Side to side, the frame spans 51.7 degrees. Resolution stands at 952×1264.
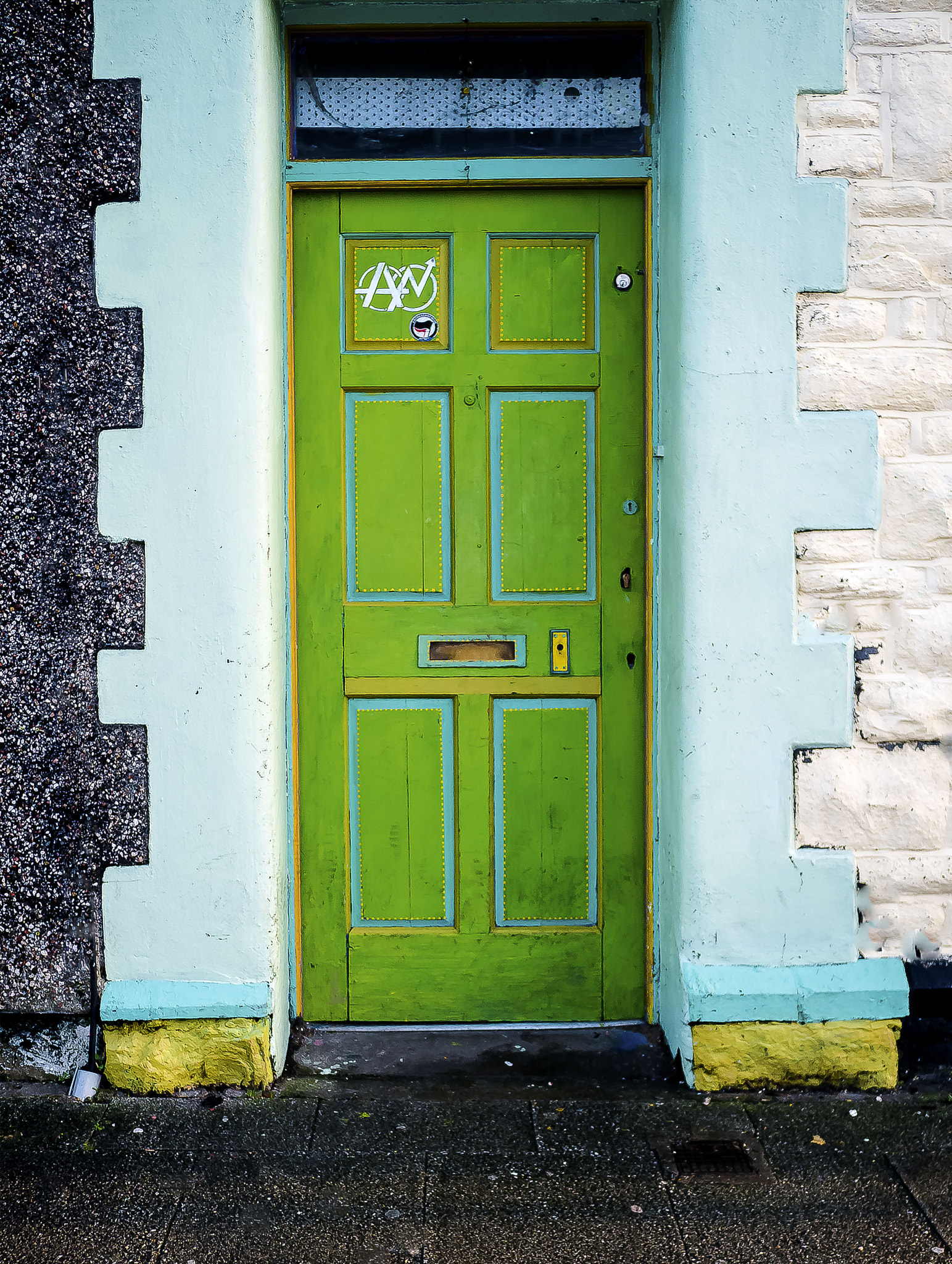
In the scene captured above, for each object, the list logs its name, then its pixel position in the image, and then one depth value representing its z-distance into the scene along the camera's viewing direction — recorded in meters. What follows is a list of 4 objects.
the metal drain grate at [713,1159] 2.51
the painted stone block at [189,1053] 2.87
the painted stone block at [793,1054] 2.86
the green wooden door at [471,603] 3.09
